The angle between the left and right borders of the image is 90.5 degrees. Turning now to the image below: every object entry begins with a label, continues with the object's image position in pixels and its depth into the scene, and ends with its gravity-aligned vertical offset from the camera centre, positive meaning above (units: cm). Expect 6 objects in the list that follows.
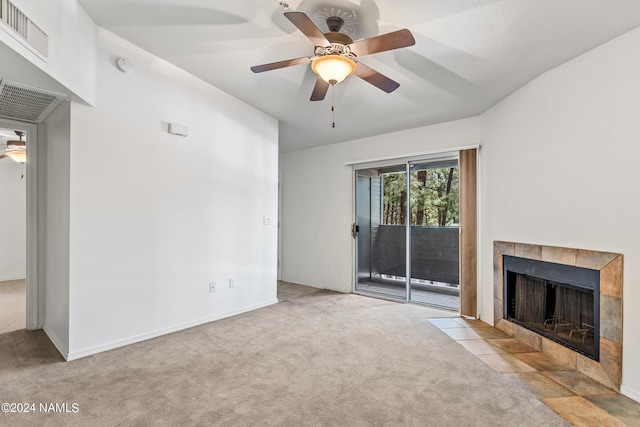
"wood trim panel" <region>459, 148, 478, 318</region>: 402 -24
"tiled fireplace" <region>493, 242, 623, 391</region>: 227 -79
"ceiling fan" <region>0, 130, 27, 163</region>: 470 +101
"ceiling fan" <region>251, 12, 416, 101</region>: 196 +112
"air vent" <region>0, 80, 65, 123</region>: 240 +95
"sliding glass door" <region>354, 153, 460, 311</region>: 451 -25
